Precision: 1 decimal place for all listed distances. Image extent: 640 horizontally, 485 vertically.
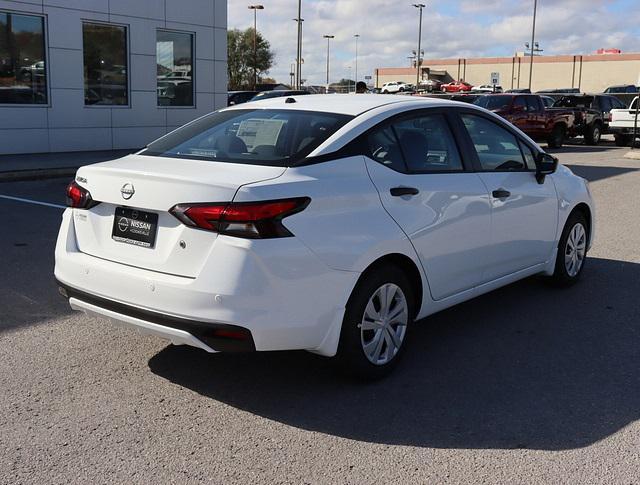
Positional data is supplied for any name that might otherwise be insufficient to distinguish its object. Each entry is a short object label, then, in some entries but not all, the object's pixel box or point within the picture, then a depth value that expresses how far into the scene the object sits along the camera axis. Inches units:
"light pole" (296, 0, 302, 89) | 1819.1
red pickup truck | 926.4
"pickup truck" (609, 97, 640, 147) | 986.1
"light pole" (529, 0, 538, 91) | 2521.7
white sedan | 145.6
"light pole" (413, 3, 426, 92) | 2866.6
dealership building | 628.7
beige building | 3270.2
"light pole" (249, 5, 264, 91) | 2459.4
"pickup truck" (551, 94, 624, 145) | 1052.9
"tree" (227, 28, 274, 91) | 2733.8
